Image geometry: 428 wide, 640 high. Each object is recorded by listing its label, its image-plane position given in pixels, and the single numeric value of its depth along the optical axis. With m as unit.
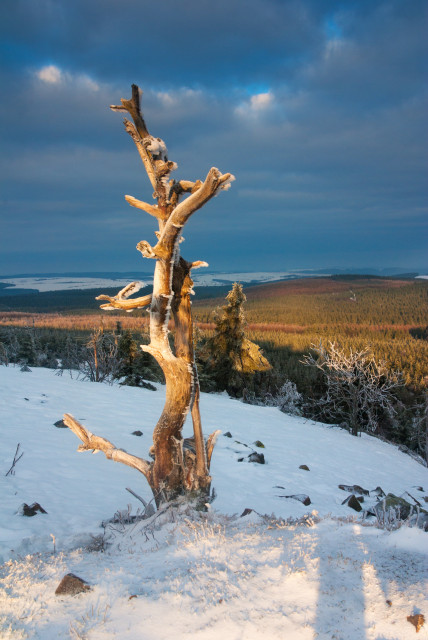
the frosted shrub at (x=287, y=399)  29.17
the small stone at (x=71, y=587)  3.27
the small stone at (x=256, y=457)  10.48
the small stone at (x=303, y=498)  7.79
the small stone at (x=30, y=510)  5.64
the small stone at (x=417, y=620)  2.61
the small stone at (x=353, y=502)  7.89
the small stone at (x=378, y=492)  9.57
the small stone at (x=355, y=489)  9.30
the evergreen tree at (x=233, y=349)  28.69
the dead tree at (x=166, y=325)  4.96
